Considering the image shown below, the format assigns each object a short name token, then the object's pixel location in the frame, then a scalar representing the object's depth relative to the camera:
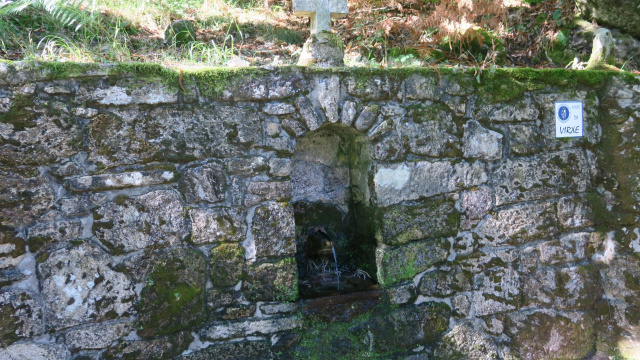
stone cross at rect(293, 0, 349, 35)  2.56
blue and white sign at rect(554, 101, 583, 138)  2.86
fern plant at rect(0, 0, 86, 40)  3.09
